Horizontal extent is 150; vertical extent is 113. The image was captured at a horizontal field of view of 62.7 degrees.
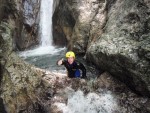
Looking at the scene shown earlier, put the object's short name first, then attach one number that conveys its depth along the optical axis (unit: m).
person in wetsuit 4.06
